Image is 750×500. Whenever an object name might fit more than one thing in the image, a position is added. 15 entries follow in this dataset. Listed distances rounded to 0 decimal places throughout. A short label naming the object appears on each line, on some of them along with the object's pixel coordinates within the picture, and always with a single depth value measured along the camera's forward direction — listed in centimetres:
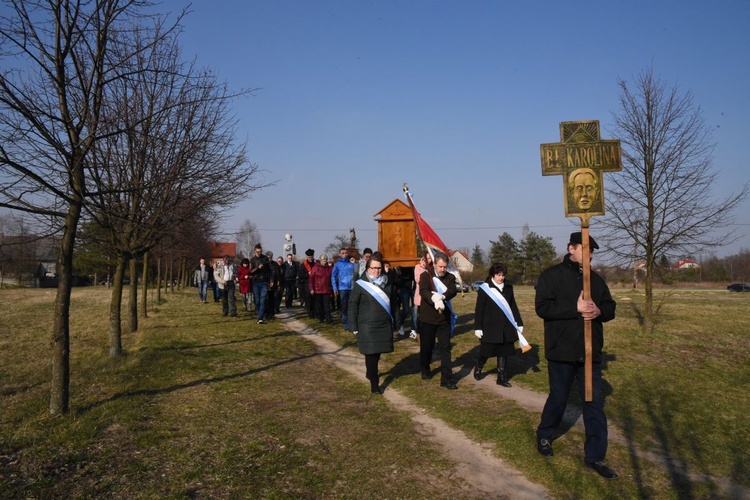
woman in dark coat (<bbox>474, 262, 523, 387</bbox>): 838
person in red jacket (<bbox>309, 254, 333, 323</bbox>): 1502
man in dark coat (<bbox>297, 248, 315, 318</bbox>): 1627
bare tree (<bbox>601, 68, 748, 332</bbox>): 1175
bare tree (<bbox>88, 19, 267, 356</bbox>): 941
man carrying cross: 505
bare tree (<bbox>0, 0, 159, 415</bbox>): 576
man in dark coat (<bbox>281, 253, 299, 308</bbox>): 1998
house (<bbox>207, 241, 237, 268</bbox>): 3369
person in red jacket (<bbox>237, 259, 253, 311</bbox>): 1667
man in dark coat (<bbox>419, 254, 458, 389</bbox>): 810
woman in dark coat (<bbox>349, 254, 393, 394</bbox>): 778
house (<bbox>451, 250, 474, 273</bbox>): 7188
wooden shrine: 1605
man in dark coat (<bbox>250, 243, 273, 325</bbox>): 1510
